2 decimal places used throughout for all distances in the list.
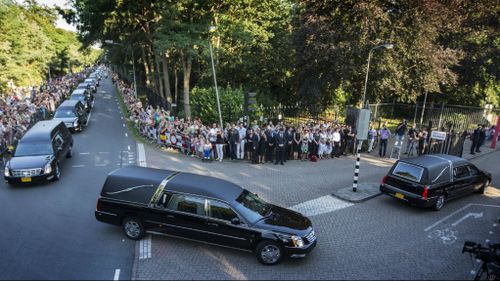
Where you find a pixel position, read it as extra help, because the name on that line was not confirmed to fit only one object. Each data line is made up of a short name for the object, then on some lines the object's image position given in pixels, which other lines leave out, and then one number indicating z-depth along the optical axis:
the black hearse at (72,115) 23.07
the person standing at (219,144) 17.36
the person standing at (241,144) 17.48
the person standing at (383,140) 19.33
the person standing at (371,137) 20.64
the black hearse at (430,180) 11.55
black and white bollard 12.81
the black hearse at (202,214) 8.37
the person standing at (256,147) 16.92
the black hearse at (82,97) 30.56
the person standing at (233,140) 17.38
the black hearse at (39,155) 12.67
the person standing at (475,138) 21.24
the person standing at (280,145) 17.08
